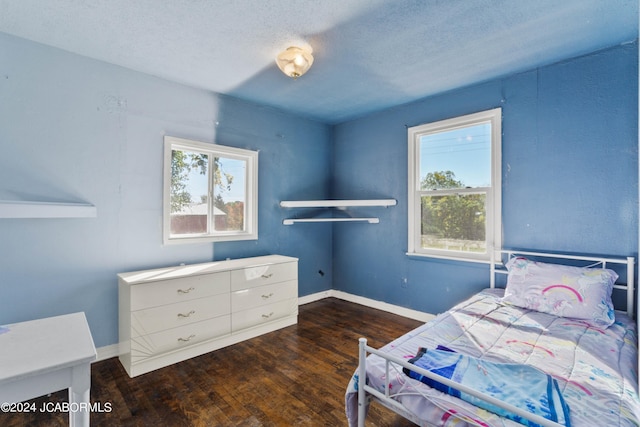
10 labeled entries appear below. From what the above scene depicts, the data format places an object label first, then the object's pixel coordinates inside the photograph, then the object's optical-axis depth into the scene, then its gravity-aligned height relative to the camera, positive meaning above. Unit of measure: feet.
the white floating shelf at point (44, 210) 6.24 +0.09
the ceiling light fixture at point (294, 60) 7.45 +3.93
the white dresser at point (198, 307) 7.68 -2.78
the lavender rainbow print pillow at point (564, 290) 6.77 -1.84
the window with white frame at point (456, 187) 9.74 +1.00
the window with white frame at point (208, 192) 9.86 +0.79
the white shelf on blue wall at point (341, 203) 11.69 +0.46
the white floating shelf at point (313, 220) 12.43 -0.24
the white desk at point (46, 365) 3.27 -1.72
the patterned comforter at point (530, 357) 3.88 -2.48
